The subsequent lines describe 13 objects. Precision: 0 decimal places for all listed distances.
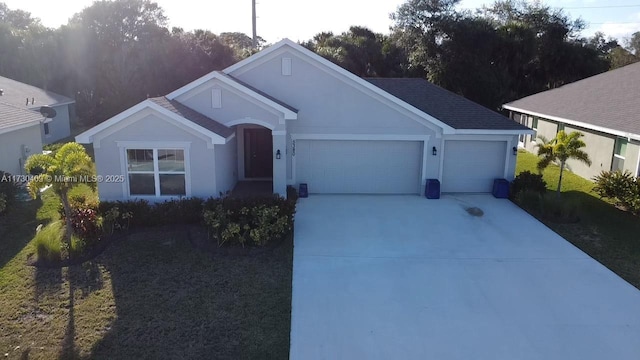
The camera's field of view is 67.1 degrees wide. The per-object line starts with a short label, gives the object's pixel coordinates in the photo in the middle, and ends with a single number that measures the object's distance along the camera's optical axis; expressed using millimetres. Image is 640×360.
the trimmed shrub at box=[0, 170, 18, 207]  14452
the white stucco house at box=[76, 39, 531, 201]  14289
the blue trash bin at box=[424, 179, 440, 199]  17148
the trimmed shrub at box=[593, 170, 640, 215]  15164
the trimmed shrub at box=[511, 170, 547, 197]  17125
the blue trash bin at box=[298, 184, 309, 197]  17250
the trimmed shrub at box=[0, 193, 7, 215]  14031
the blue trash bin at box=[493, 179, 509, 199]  17438
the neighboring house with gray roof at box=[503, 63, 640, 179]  17500
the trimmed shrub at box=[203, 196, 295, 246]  12352
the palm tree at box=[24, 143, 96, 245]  11164
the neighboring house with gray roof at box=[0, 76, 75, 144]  23375
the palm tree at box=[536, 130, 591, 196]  15680
